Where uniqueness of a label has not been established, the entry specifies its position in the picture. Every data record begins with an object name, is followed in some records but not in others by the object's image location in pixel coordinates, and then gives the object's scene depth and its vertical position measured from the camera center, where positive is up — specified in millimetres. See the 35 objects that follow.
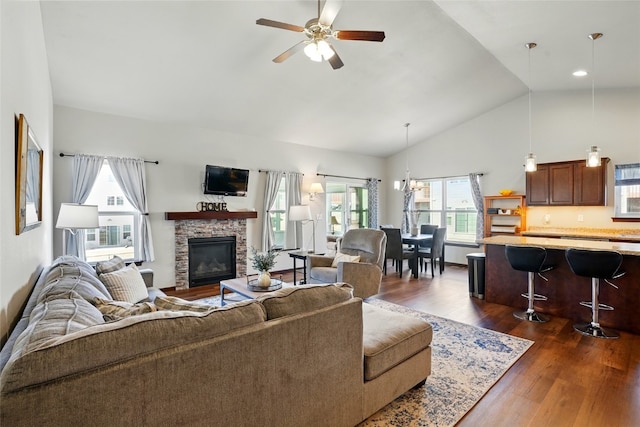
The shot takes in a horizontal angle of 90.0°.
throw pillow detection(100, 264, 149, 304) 2799 -654
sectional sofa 1026 -599
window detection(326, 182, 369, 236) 7848 +119
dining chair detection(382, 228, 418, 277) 6146 -746
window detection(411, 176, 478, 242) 7481 +111
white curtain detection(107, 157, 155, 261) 4703 +332
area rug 2092 -1333
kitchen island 3434 -923
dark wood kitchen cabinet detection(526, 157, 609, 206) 5527 +469
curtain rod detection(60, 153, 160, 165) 4966 +803
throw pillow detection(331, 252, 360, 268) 4508 -669
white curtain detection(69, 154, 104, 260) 4266 +413
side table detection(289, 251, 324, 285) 4961 -698
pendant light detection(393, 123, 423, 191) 6457 +561
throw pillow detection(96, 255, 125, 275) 2982 -510
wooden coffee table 3472 -880
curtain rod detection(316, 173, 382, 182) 7320 +856
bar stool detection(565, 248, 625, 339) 3146 -615
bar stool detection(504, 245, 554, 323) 3641 -637
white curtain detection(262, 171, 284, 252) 6250 +100
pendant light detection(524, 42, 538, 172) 3969 +617
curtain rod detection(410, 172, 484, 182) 7082 +825
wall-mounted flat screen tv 5469 +558
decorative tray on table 3621 -864
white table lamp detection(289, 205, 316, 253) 5762 -21
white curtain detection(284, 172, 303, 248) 6668 +207
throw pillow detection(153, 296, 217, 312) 1662 -499
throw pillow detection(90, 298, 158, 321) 1594 -517
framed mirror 1768 +229
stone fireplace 5266 -325
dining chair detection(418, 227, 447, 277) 6234 -777
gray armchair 4277 -748
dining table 6191 -605
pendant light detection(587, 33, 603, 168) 3609 +1982
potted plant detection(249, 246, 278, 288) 3670 -631
